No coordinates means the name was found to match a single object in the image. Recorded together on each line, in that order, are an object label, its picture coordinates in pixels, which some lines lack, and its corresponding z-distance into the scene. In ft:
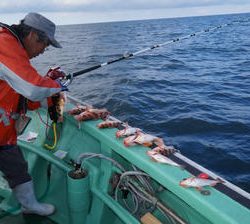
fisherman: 6.67
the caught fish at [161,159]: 7.61
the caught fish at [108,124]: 9.73
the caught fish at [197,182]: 6.66
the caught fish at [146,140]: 8.56
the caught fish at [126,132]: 8.99
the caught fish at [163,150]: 8.27
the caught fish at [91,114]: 10.31
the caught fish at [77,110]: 11.05
